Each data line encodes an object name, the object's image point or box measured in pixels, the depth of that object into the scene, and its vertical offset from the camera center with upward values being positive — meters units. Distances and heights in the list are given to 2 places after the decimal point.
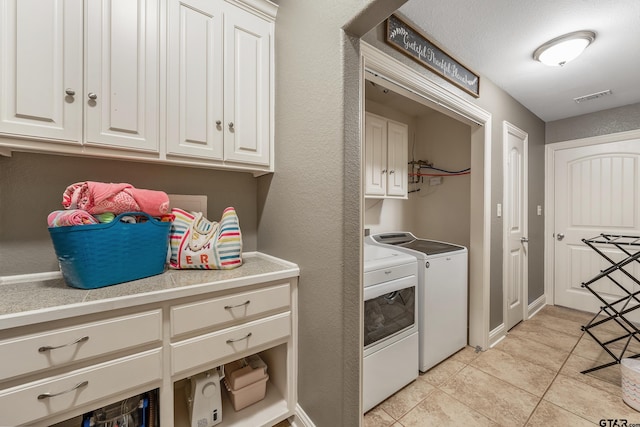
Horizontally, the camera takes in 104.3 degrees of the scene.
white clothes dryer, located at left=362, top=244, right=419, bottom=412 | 1.55 -0.75
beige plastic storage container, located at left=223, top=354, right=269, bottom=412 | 1.31 -0.92
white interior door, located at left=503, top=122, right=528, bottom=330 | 2.49 -0.11
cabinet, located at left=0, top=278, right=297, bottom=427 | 0.79 -0.56
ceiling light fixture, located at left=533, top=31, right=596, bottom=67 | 1.66 +1.15
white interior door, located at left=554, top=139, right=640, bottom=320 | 2.73 +0.06
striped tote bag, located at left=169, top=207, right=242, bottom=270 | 1.31 -0.16
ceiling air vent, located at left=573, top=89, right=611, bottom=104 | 2.42 +1.20
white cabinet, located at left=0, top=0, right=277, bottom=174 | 0.96 +0.62
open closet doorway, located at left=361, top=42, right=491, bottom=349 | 2.17 -0.07
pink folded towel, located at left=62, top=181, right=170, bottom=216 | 1.01 +0.06
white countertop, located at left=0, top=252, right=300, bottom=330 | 0.80 -0.31
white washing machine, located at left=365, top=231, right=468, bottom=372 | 1.88 -0.67
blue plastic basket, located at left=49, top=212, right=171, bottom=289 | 0.96 -0.16
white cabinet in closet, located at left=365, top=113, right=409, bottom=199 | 2.30 +0.55
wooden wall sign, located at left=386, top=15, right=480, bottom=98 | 1.47 +1.07
